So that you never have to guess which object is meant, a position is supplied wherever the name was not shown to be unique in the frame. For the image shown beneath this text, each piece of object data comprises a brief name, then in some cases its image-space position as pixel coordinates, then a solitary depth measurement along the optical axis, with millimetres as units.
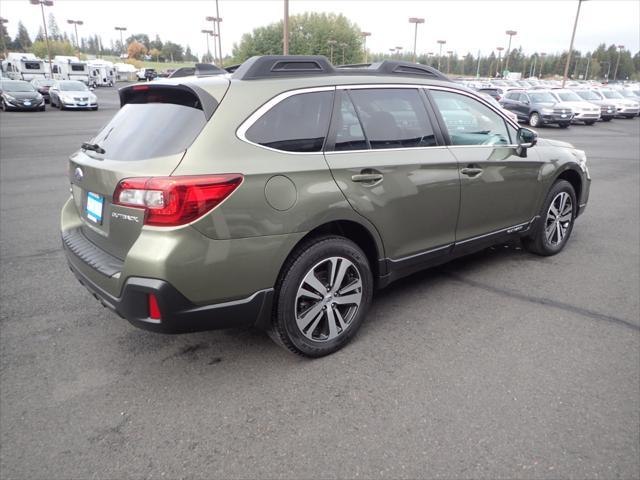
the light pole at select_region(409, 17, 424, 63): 49562
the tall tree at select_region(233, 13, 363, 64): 84438
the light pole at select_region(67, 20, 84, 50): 76875
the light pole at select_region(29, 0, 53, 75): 55981
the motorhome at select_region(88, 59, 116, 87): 62688
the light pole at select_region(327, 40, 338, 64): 81738
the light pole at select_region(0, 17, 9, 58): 63841
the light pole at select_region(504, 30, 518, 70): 66062
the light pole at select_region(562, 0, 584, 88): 41256
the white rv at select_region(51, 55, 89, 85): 50250
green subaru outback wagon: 2523
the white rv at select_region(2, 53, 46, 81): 45312
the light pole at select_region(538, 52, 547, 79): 127381
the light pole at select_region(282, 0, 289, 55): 24514
